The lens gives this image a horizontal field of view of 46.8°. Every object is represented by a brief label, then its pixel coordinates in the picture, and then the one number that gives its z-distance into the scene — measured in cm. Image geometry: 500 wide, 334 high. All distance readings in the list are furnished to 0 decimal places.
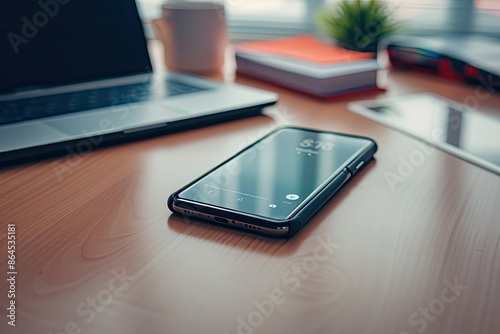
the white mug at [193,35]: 106
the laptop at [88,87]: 66
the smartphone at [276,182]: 46
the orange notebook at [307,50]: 99
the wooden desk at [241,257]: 36
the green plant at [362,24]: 109
